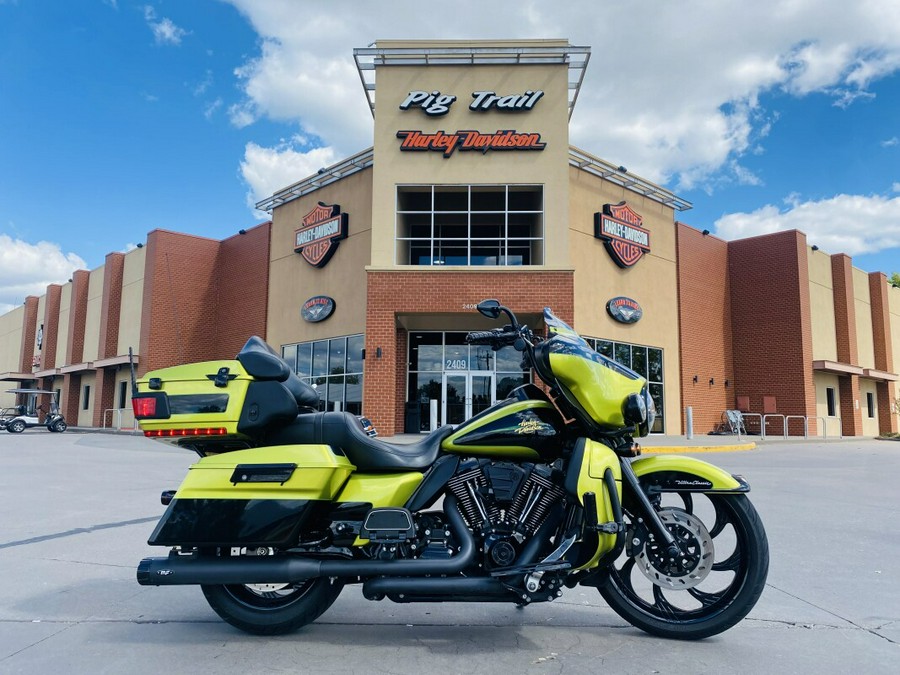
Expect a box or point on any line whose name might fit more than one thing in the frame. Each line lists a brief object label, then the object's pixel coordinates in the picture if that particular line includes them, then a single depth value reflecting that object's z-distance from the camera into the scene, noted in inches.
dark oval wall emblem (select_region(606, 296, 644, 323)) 879.1
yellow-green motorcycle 121.3
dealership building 740.0
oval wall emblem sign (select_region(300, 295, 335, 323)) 892.6
